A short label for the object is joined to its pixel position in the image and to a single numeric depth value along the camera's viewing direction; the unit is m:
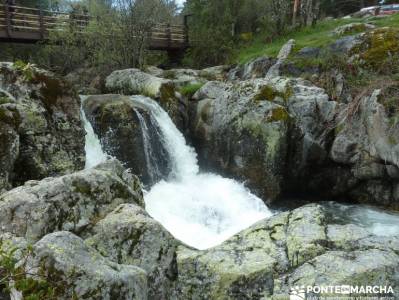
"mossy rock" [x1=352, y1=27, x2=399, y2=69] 14.71
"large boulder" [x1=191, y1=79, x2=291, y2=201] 12.91
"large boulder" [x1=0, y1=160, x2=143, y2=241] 5.10
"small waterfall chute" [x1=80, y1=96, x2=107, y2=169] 11.93
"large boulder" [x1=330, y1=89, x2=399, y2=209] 11.61
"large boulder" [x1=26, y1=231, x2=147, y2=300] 3.65
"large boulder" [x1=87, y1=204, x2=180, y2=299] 5.07
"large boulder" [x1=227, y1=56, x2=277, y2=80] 19.44
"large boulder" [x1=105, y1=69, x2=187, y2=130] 15.23
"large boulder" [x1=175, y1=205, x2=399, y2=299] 4.92
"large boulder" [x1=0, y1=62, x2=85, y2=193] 8.43
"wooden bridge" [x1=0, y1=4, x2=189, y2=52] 18.38
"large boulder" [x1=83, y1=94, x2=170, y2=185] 12.74
